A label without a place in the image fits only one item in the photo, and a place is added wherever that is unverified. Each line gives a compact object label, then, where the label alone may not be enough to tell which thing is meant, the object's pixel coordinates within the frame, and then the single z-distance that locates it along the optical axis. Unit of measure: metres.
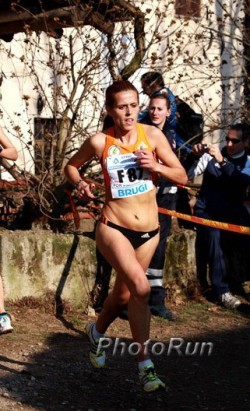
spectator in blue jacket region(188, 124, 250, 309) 13.56
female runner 8.92
